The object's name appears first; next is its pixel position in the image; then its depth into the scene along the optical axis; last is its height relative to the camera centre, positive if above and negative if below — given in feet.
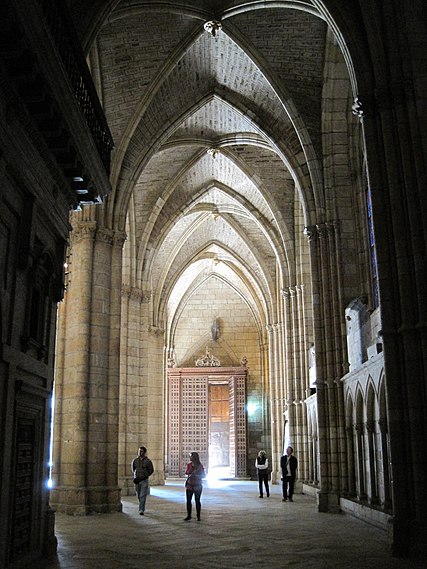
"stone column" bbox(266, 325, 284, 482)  88.48 +1.62
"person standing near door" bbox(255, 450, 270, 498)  58.97 -3.79
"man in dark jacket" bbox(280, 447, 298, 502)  53.16 -3.62
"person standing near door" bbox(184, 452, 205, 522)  40.11 -3.10
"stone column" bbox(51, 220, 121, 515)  47.19 +3.20
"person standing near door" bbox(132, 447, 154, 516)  43.57 -2.83
